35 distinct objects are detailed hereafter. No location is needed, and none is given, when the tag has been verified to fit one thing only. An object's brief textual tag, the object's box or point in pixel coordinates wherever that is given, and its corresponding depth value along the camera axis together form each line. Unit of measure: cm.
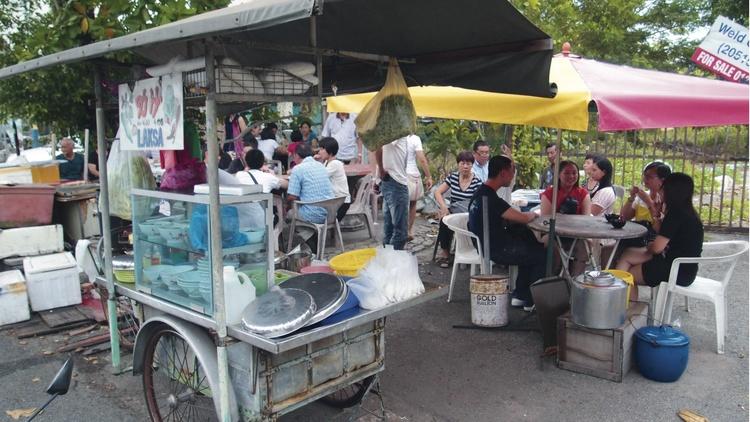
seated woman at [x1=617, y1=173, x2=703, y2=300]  442
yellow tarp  377
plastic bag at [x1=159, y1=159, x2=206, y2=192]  339
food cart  265
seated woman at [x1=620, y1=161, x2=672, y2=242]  544
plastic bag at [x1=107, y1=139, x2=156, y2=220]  361
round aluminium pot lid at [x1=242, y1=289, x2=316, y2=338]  256
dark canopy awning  255
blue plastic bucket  385
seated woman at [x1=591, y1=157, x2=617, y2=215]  616
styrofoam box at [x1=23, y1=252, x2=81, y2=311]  534
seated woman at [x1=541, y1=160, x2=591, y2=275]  583
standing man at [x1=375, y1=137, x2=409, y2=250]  650
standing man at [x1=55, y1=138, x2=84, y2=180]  859
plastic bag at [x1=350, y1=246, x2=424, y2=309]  293
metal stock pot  386
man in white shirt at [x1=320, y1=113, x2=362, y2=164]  1113
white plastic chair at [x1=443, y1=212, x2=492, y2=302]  536
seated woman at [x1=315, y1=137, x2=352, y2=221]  697
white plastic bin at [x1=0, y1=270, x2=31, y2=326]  514
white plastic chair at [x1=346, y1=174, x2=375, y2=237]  789
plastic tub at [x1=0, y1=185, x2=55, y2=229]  570
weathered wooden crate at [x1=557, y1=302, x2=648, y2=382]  393
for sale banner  613
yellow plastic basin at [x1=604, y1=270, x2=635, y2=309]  424
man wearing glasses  710
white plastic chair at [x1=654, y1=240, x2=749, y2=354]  440
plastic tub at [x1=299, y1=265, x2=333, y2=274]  350
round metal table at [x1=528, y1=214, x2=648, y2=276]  450
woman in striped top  673
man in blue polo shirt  659
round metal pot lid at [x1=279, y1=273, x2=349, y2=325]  271
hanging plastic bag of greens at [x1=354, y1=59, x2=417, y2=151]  370
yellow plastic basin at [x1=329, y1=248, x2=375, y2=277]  338
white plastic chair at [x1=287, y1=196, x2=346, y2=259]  663
